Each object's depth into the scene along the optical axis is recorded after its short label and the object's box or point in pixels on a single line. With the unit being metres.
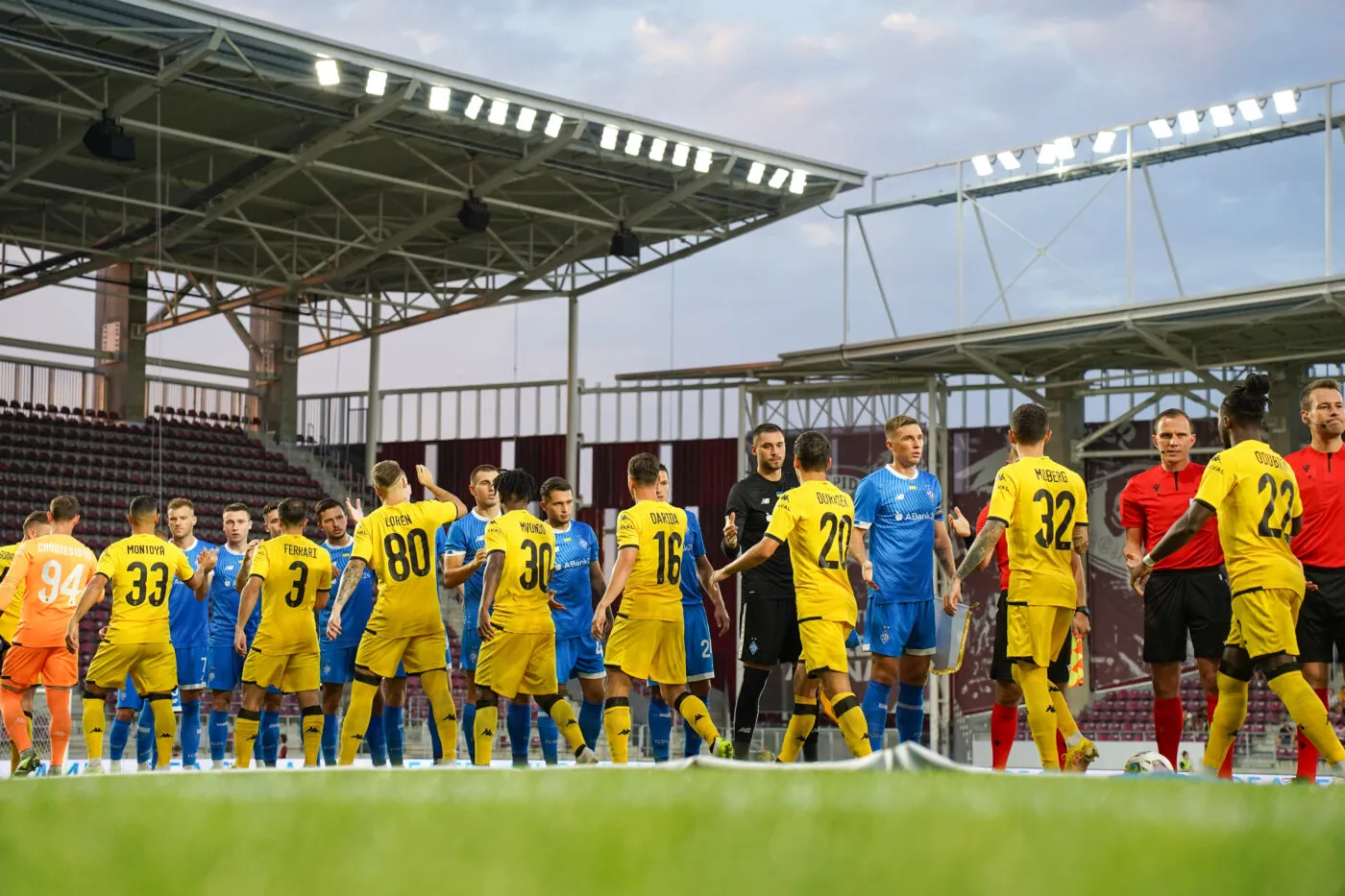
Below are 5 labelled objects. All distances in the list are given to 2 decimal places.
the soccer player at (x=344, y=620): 12.70
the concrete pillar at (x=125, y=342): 33.22
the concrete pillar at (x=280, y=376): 36.53
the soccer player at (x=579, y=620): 11.67
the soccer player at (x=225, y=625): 13.84
